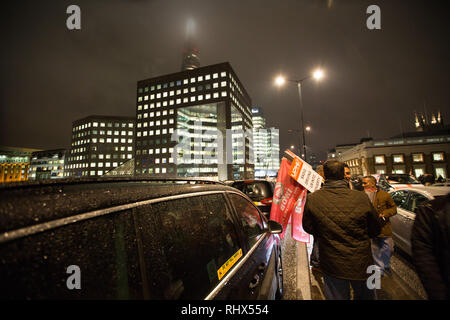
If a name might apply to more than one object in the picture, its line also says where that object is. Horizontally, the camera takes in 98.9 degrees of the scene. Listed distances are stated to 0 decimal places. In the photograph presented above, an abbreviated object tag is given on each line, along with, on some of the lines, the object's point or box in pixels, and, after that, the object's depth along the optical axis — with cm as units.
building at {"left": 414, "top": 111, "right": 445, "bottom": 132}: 11381
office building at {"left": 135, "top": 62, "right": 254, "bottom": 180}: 7862
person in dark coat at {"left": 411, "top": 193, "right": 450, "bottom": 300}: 149
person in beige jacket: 362
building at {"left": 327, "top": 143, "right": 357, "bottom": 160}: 11062
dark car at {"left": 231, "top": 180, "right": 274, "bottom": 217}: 647
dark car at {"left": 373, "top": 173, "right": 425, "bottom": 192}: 1246
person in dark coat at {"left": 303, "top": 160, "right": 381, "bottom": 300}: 217
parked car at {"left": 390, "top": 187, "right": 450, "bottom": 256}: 413
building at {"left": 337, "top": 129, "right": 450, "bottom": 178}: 4881
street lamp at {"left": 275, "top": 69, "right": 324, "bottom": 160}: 1261
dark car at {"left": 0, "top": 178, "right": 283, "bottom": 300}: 63
